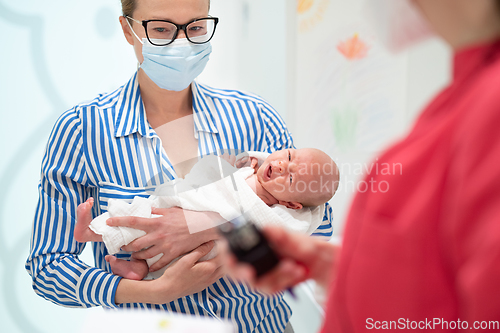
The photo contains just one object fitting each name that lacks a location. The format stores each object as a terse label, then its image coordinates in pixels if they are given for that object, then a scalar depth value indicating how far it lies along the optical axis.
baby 1.18
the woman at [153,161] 1.07
